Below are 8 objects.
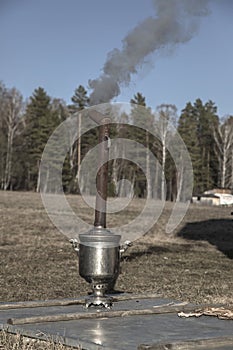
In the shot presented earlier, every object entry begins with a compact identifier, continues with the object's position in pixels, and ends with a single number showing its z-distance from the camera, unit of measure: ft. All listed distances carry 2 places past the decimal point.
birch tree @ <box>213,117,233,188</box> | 195.31
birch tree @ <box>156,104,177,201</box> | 157.11
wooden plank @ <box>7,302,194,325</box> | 19.02
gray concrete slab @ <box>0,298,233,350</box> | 16.78
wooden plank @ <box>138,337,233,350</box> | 15.56
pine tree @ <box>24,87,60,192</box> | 180.55
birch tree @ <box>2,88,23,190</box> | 176.35
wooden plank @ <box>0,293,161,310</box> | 21.84
